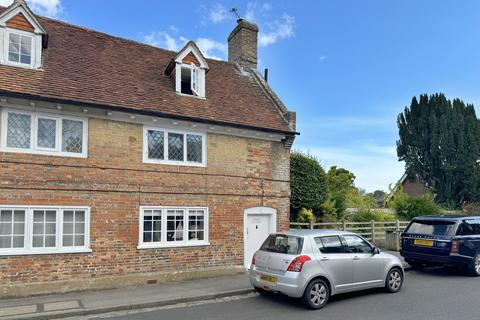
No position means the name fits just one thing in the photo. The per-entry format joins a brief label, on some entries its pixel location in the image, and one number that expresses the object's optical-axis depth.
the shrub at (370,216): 19.75
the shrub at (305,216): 17.09
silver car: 7.81
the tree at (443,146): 33.56
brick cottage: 9.04
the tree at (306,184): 17.72
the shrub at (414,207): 22.75
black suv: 11.06
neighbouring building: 38.33
